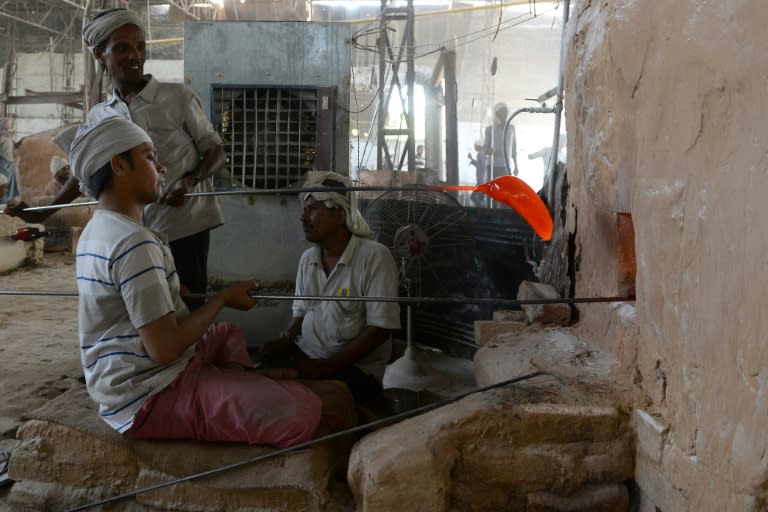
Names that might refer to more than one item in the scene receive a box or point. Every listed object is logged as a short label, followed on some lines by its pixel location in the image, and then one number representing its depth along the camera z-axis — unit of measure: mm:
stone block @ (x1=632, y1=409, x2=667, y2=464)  1841
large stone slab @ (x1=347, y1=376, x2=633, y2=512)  1989
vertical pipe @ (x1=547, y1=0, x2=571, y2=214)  4328
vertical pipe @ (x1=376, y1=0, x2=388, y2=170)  9523
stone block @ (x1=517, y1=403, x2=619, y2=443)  1992
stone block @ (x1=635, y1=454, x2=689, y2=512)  1736
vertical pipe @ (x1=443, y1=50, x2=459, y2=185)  10547
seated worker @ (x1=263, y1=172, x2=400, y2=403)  3307
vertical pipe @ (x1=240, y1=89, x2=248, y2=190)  4699
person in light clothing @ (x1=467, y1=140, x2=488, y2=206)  13699
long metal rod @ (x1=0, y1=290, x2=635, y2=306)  1863
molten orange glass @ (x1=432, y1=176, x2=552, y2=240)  2311
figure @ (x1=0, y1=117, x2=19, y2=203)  11688
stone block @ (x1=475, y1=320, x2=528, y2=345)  3199
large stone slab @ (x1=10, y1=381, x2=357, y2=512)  2135
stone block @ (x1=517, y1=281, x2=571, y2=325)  2914
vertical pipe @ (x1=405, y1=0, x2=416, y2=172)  10000
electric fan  4125
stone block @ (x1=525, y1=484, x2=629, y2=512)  1994
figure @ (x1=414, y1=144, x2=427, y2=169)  15219
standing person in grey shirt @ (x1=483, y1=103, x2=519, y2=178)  12414
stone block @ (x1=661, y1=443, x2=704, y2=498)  1669
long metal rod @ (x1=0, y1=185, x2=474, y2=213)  2165
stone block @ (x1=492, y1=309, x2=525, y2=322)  3379
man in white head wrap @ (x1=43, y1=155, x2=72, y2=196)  5624
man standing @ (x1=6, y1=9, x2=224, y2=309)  2877
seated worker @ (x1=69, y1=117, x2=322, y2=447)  1987
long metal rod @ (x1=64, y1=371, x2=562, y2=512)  2057
